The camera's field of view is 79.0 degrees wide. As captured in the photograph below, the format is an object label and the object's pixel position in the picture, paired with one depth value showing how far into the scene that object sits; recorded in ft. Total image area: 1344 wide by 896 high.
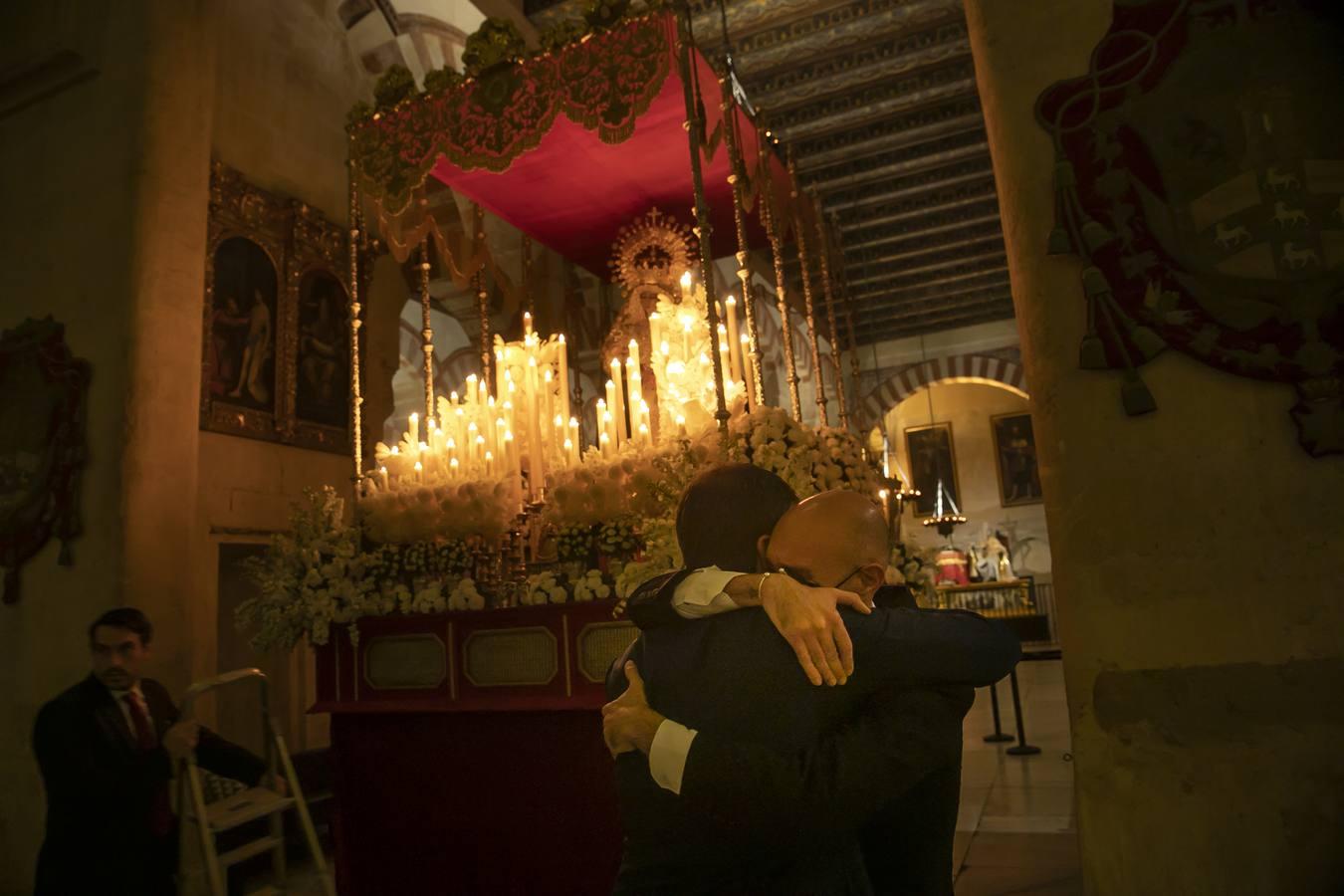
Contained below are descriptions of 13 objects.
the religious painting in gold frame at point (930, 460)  56.13
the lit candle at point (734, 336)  14.56
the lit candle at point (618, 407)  14.08
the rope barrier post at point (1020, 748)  17.94
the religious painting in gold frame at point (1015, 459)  53.11
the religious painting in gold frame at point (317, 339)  22.52
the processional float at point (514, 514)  10.64
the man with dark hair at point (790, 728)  3.50
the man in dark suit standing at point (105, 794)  8.45
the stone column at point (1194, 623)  7.61
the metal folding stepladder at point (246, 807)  8.33
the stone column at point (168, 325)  15.97
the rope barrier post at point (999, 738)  19.58
